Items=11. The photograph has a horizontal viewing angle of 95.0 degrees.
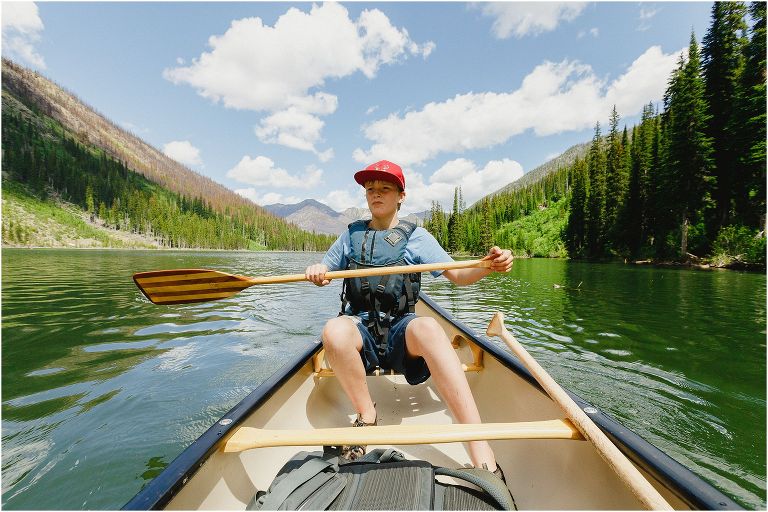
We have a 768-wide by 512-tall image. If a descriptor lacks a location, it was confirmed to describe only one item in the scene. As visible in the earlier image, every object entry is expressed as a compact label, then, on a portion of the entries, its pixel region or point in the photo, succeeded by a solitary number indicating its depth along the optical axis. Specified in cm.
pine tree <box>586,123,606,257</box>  3844
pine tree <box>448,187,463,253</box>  6825
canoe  137
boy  209
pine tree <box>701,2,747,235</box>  2362
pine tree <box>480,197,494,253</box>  5997
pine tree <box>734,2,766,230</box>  2119
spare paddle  117
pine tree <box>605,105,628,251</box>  3584
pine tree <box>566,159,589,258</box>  4312
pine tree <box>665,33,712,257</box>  2441
